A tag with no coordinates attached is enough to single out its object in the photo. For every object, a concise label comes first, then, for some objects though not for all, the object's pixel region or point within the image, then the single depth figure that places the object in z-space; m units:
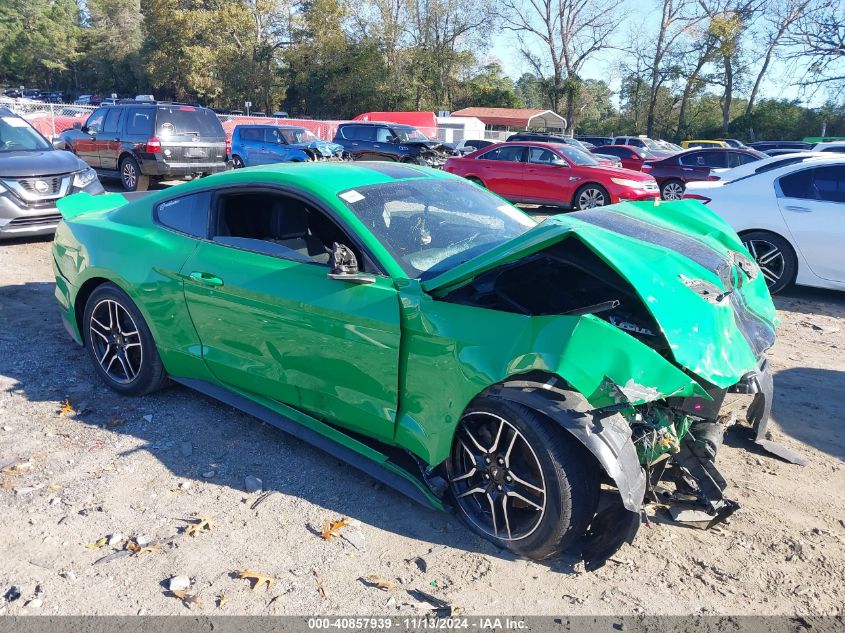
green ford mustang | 2.70
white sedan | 7.04
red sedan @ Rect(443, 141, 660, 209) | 13.67
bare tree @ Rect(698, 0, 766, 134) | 46.06
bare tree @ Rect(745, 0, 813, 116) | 38.91
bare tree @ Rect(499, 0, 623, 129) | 50.00
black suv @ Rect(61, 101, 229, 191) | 13.29
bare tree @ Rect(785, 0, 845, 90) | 35.50
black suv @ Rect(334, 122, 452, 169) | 18.72
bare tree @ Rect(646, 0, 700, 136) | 48.84
